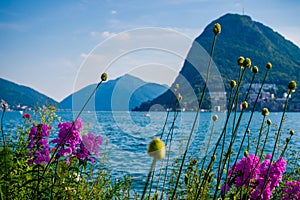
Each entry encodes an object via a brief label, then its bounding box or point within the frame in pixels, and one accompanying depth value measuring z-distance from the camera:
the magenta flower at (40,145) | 2.68
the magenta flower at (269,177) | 2.53
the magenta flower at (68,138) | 2.55
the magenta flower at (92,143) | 2.91
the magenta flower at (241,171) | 2.45
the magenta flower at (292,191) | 2.76
